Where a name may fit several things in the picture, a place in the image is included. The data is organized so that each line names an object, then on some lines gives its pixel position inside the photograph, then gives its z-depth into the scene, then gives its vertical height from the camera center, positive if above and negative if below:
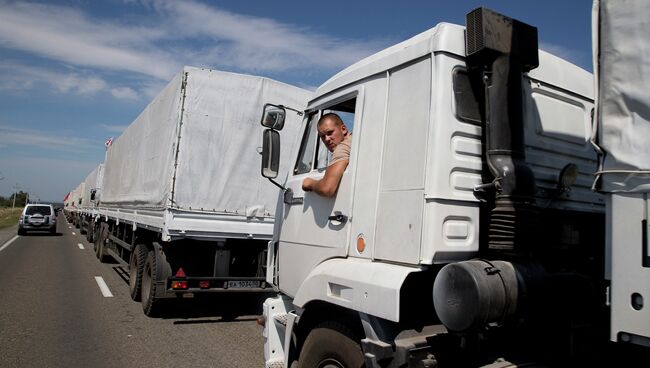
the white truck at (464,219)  2.49 +0.13
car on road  26.14 -0.70
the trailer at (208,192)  6.95 +0.42
